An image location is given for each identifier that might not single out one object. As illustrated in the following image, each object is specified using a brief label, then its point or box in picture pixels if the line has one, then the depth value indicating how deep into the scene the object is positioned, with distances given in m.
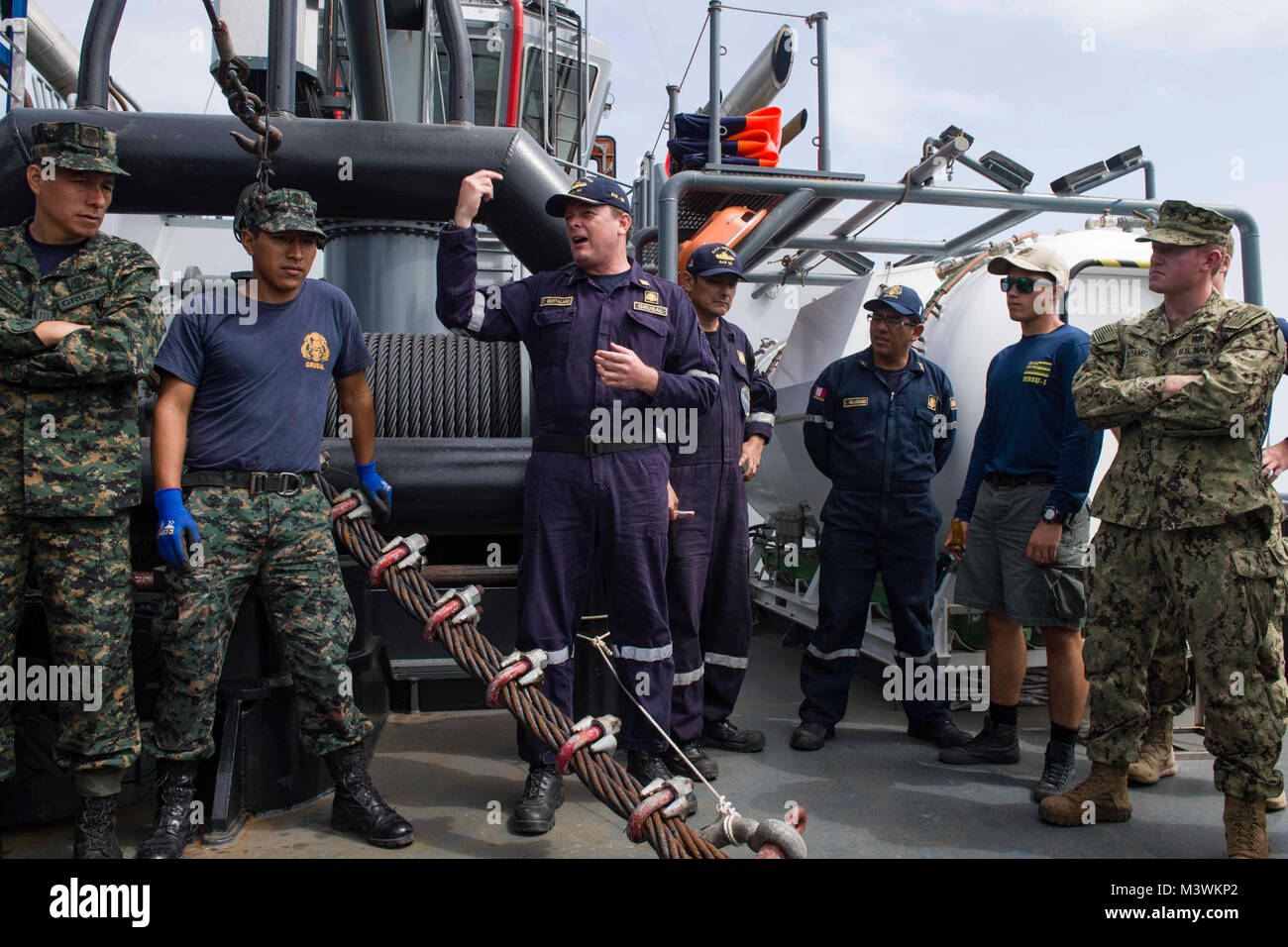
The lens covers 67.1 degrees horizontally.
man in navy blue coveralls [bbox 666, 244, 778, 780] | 3.67
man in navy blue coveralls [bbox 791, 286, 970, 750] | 3.98
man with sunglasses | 3.37
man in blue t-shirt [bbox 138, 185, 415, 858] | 2.75
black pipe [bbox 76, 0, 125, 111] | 3.39
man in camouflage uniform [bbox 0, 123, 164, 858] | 2.57
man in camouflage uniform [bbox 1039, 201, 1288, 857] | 2.69
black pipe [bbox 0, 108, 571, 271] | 3.59
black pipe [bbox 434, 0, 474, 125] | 3.71
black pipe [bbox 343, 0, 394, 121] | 4.27
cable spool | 4.10
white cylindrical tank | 4.21
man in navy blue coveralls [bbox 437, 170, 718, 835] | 3.04
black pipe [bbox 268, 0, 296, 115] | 3.29
